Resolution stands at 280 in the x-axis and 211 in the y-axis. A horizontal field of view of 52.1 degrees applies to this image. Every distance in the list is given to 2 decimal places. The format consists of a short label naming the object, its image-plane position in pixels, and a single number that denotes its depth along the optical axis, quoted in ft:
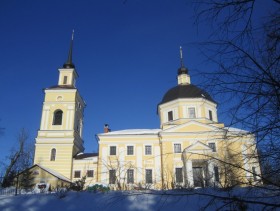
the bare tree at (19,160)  111.66
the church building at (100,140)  99.09
